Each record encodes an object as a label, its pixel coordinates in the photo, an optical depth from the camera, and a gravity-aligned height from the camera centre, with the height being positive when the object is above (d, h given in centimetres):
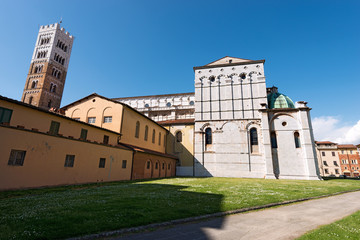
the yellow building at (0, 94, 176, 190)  1195 +109
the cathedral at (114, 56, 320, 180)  2850 +671
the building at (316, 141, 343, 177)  6175 +424
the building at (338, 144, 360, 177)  6000 +406
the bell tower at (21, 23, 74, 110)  5844 +3248
